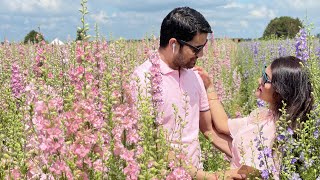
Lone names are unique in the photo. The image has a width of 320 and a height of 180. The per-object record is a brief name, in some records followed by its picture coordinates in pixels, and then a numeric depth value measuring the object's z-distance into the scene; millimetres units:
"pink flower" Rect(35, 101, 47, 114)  1816
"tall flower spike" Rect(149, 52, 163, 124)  2373
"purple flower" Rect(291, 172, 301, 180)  2371
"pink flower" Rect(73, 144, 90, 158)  1777
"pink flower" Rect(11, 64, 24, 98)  3872
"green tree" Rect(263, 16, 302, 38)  31569
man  2955
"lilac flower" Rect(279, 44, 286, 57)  9767
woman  2836
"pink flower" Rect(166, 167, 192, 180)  1803
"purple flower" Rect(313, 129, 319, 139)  2607
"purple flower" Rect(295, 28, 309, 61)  3236
